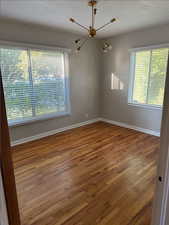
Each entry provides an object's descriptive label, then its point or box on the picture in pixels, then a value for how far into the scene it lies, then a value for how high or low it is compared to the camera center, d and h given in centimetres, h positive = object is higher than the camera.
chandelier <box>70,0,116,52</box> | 229 +124
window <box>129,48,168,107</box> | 367 +23
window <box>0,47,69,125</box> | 324 +6
